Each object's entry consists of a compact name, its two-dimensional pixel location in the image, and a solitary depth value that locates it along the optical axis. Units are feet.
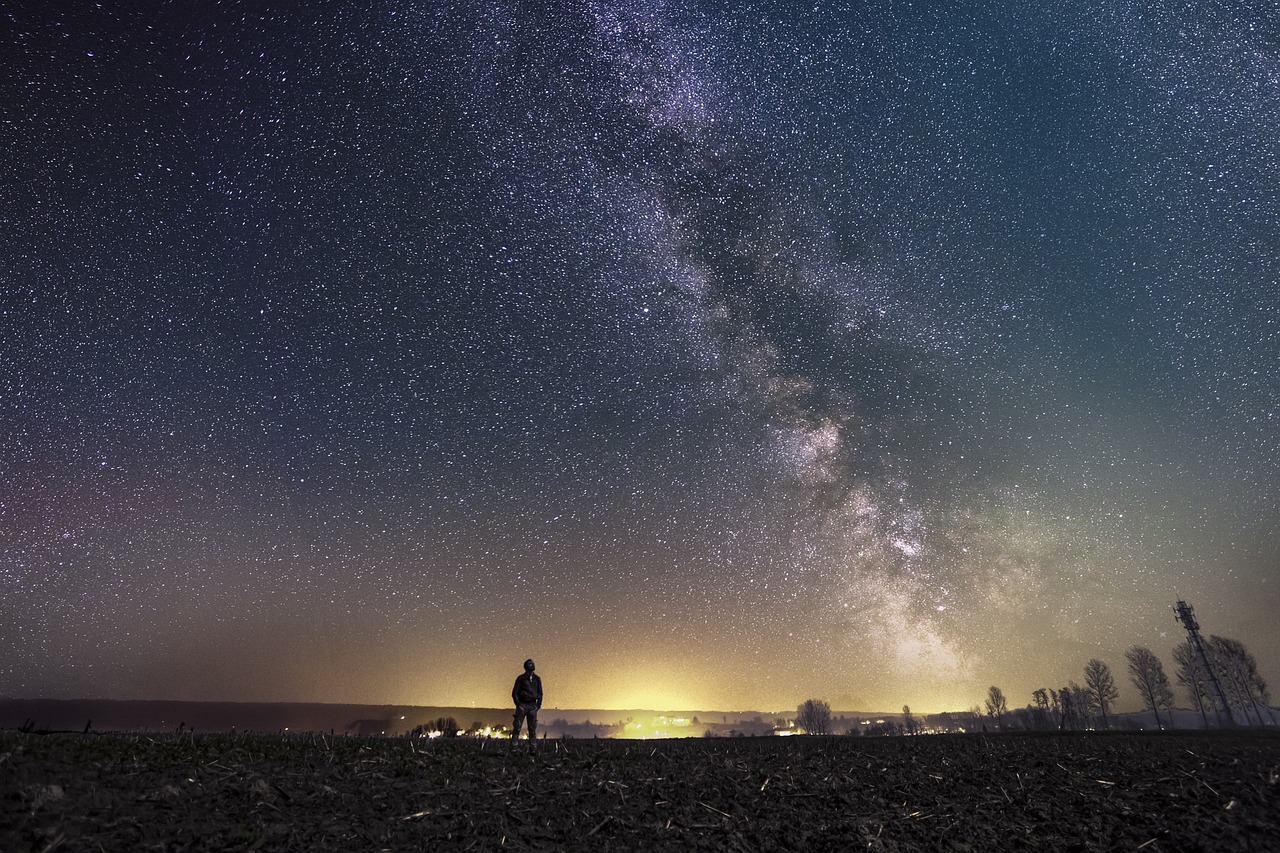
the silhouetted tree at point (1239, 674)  281.95
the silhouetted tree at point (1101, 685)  333.62
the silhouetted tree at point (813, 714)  464.40
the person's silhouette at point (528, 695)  59.21
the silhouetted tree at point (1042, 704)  370.12
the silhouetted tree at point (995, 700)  453.17
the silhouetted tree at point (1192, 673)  293.10
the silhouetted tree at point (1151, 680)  316.60
